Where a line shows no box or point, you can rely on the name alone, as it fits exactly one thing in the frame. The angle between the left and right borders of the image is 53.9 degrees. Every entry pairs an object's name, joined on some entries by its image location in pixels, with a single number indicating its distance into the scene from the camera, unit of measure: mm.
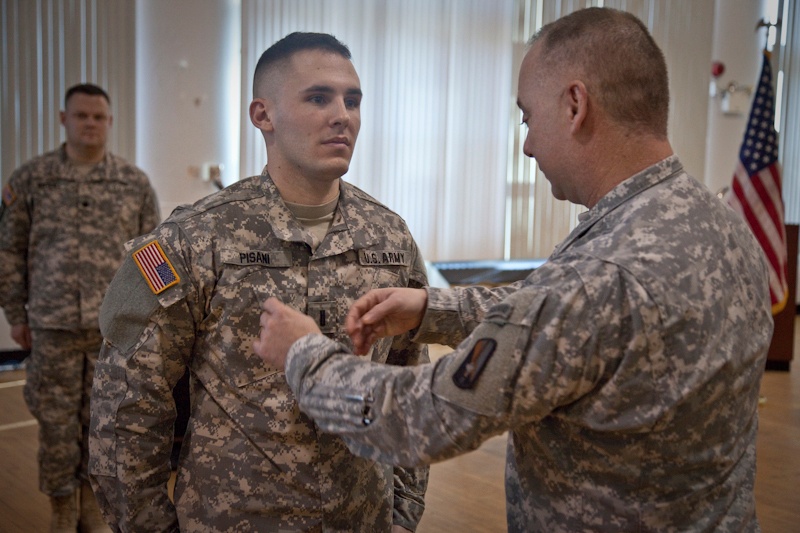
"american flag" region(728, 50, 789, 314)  5578
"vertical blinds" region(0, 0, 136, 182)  6039
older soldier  1062
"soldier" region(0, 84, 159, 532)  3406
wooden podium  6582
